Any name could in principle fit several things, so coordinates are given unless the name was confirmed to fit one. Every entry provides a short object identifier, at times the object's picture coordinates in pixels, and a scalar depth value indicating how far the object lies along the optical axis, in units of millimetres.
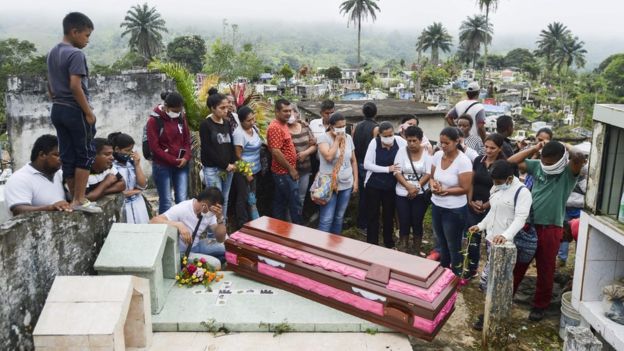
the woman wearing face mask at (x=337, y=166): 6602
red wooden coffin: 4367
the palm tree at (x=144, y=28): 75062
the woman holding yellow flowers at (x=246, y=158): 6586
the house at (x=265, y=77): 75500
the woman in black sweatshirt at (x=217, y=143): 6380
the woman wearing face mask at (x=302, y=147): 6793
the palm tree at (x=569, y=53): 94562
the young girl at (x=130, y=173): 5738
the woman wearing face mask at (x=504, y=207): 5102
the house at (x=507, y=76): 101062
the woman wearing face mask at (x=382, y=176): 6578
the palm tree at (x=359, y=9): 79312
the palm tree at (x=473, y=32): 92562
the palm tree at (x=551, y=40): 96750
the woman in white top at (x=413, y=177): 6352
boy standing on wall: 4223
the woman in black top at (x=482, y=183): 5965
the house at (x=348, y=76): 81475
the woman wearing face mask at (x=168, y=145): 6355
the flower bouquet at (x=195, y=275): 5074
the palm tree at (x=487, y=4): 61594
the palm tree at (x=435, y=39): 97562
